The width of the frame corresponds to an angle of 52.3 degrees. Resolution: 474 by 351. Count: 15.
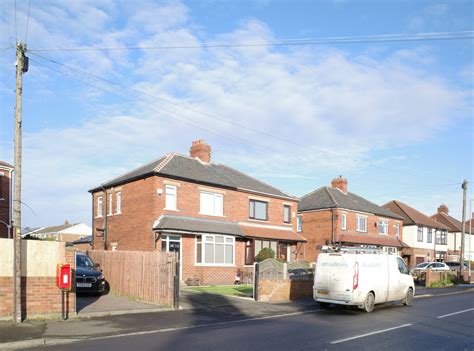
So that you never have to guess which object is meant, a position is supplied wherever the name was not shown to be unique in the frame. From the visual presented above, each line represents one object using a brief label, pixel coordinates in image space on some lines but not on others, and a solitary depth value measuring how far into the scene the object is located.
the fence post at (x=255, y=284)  18.12
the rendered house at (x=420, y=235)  52.69
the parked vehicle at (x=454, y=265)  48.62
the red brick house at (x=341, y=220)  40.97
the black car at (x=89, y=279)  17.03
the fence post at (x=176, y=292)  15.46
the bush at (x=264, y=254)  30.11
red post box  12.17
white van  15.34
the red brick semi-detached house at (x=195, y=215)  26.84
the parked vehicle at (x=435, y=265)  41.05
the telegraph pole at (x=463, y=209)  36.44
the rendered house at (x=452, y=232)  64.86
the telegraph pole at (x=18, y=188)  11.58
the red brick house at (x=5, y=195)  29.94
